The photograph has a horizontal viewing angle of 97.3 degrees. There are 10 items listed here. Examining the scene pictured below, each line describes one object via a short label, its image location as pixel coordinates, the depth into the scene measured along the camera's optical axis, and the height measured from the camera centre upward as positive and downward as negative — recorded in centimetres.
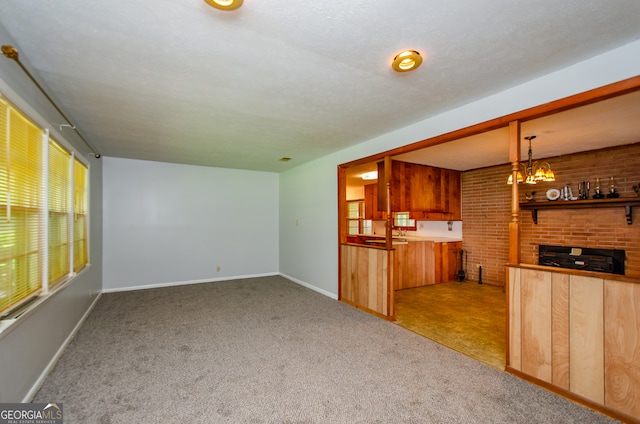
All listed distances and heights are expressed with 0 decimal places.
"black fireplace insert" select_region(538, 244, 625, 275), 399 -69
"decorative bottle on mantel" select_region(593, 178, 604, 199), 406 +30
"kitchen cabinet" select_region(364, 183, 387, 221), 694 +33
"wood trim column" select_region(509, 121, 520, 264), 239 +17
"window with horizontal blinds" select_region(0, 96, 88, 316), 174 +3
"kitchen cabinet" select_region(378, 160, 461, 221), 500 +42
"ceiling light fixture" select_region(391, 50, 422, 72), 193 +108
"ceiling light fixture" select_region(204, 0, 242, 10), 144 +109
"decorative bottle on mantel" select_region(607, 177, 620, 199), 395 +32
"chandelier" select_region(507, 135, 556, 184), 354 +49
